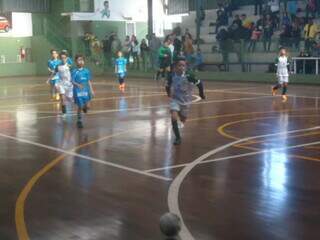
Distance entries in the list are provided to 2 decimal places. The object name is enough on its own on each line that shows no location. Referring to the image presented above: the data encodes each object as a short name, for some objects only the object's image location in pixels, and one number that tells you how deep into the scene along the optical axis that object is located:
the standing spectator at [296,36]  29.11
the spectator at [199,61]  33.69
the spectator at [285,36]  29.41
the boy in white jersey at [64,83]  17.50
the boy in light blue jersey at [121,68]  25.97
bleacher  30.84
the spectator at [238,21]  31.93
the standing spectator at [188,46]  32.31
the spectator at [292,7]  31.09
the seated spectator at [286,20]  29.72
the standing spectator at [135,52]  37.47
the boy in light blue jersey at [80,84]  14.98
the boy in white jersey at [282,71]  21.19
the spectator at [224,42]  32.03
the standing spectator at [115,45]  38.34
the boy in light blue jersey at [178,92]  12.15
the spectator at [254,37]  30.89
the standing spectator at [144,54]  35.88
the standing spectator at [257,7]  34.31
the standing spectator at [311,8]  29.92
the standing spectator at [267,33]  30.41
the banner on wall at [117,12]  41.66
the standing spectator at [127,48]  37.34
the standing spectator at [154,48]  35.56
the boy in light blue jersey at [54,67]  19.98
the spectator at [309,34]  27.84
